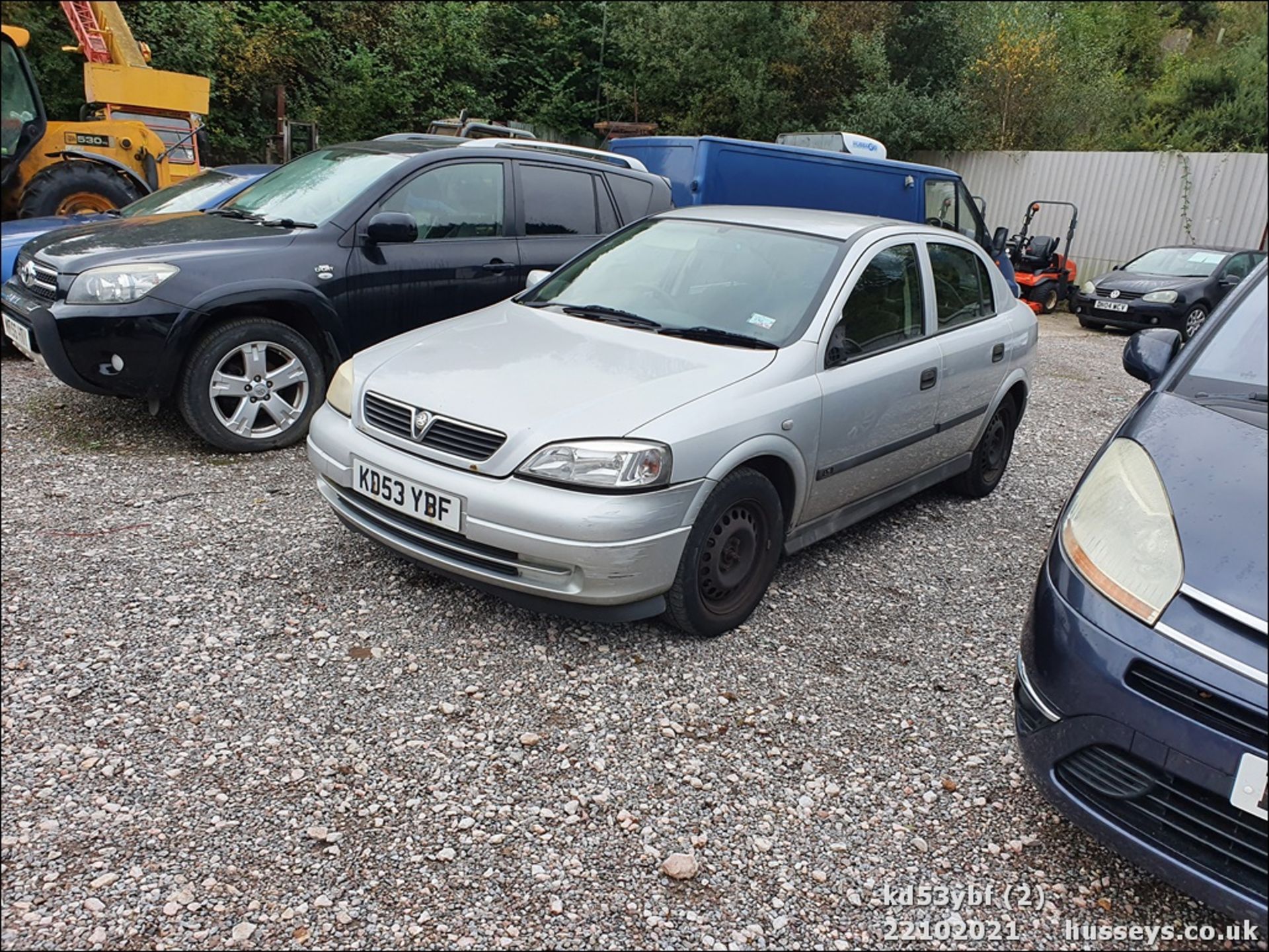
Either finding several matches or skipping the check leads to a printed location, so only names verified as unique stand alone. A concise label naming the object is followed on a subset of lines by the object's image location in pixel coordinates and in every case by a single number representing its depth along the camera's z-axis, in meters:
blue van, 9.06
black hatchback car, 13.47
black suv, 4.82
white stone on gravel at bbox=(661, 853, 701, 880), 2.42
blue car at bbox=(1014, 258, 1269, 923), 2.00
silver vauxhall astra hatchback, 3.13
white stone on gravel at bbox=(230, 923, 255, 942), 2.14
